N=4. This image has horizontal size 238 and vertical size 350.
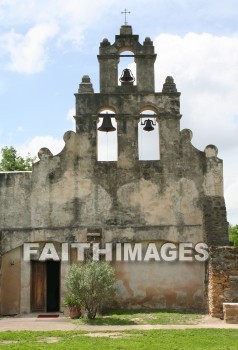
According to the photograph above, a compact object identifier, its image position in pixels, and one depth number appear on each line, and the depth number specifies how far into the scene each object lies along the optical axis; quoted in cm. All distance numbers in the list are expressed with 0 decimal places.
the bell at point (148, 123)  1958
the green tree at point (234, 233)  4527
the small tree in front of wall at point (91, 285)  1620
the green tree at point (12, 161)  3284
